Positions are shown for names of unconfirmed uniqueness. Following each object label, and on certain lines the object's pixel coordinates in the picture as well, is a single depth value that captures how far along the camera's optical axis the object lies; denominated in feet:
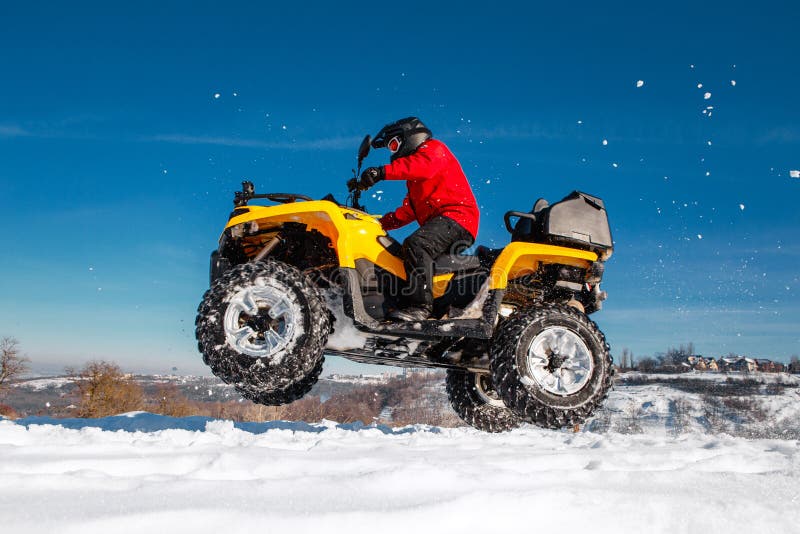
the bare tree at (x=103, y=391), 122.42
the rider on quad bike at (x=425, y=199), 16.11
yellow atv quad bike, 14.16
